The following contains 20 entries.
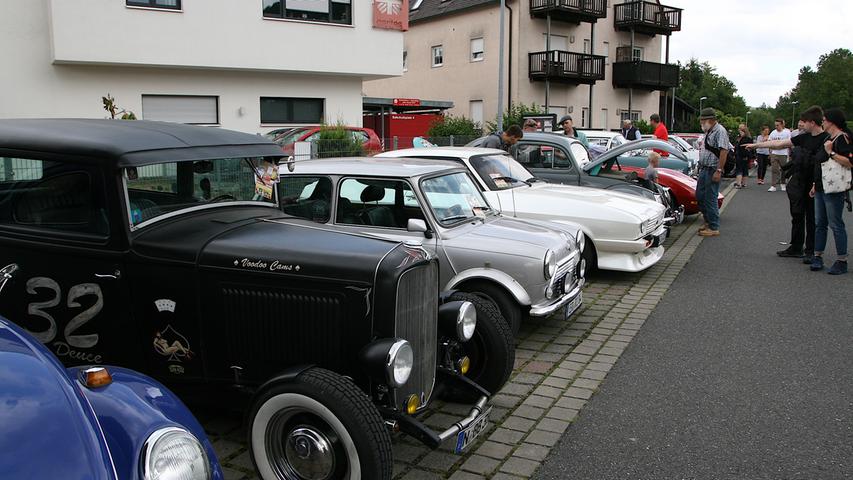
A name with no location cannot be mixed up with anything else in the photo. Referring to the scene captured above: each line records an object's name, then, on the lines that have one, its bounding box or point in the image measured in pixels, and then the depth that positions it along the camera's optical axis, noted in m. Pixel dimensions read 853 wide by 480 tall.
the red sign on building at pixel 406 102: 28.67
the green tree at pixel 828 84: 113.25
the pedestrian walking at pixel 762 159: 23.78
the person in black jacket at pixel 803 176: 9.36
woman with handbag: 8.59
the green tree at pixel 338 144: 15.22
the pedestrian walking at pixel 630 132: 18.40
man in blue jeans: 11.58
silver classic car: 6.07
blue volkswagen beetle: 2.15
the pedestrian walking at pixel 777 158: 20.77
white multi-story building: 16.64
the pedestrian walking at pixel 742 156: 22.47
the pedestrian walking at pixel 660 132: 17.48
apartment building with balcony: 34.00
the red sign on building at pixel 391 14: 21.72
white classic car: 8.47
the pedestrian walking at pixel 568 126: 14.25
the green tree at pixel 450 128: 25.64
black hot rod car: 3.64
